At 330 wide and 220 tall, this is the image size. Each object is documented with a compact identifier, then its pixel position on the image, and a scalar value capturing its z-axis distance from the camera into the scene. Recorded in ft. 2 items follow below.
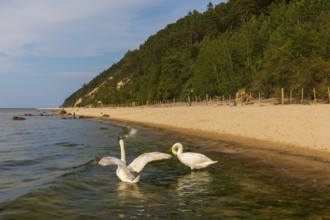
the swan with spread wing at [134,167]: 34.40
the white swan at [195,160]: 41.04
